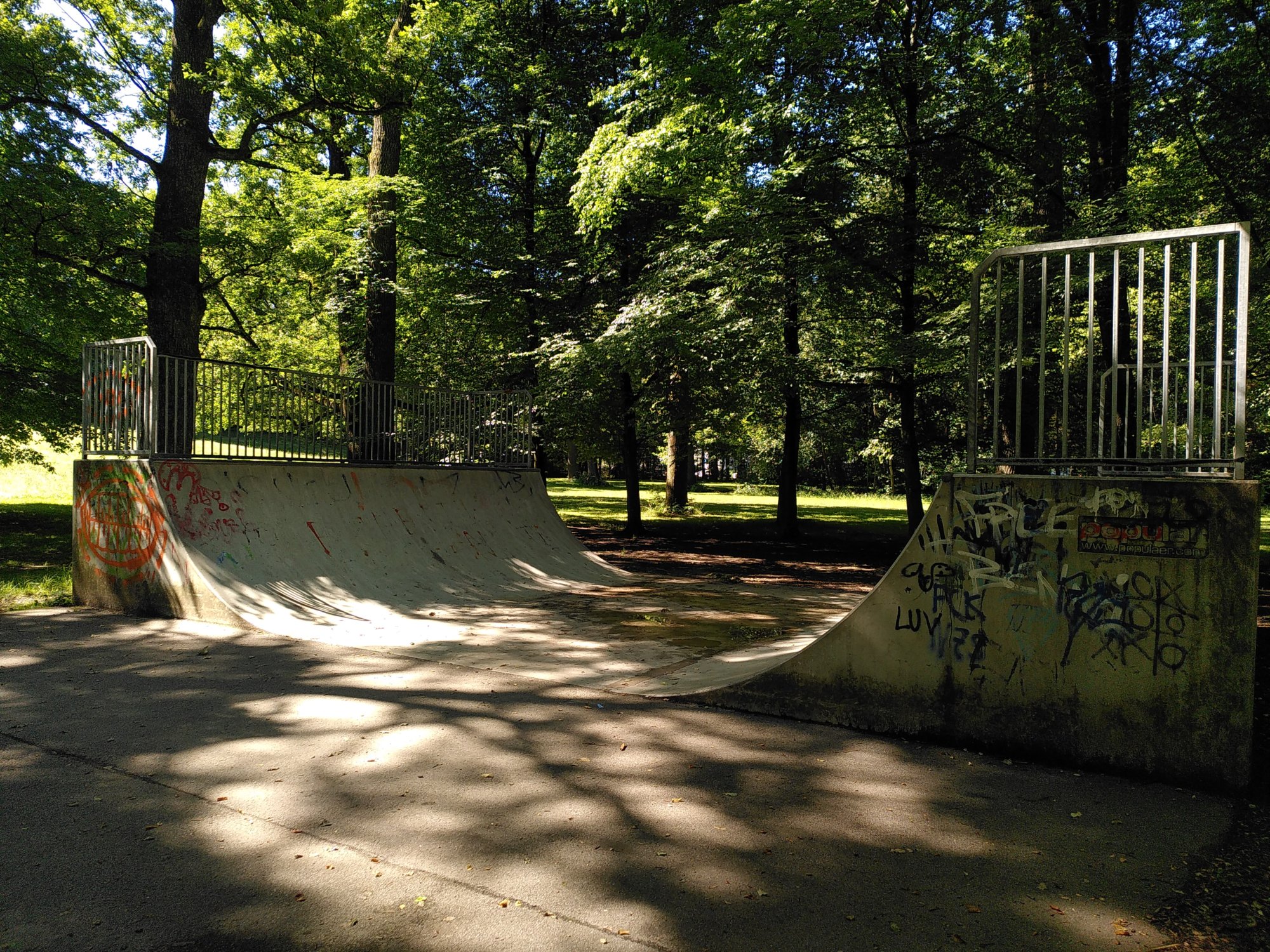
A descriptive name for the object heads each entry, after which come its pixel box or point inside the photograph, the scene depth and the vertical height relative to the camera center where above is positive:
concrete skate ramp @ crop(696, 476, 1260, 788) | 4.11 -0.85
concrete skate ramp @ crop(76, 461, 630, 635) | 8.57 -0.93
